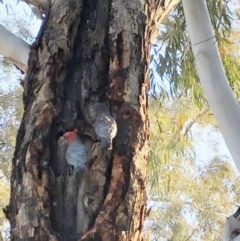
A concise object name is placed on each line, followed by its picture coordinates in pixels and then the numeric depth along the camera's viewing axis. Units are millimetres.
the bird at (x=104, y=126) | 6686
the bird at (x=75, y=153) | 6726
